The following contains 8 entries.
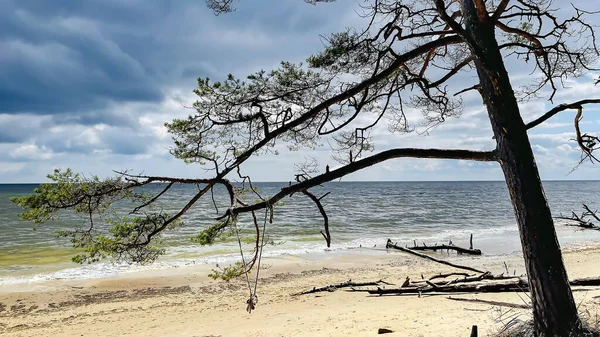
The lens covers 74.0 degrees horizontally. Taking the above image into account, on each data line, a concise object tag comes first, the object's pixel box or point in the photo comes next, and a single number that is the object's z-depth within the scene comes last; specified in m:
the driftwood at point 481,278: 8.84
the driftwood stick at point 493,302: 6.03
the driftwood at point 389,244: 18.43
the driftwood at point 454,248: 17.30
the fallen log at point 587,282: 7.45
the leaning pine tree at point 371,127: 3.55
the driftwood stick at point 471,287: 7.49
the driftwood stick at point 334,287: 11.00
